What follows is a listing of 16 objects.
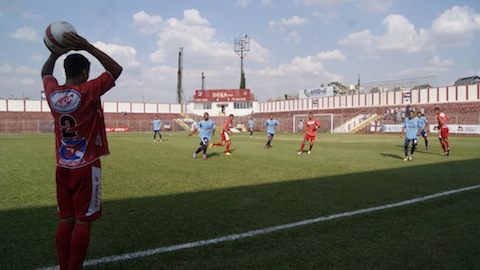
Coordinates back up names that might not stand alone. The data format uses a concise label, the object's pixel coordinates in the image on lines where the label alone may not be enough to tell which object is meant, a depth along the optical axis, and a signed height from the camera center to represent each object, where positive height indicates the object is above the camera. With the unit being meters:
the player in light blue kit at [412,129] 13.97 -0.17
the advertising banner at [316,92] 65.81 +6.73
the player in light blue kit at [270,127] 20.94 -0.07
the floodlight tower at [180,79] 90.41 +12.84
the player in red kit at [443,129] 15.56 -0.20
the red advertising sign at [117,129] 63.13 -0.39
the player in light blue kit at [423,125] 15.16 +0.00
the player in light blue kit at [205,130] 14.57 -0.16
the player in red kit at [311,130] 17.31 -0.22
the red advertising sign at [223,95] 81.38 +7.63
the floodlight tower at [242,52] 85.50 +19.18
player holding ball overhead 3.02 -0.19
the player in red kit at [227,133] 16.44 -0.33
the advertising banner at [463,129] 36.91 -0.49
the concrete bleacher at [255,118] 43.34 +1.46
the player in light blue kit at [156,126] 27.77 +0.06
